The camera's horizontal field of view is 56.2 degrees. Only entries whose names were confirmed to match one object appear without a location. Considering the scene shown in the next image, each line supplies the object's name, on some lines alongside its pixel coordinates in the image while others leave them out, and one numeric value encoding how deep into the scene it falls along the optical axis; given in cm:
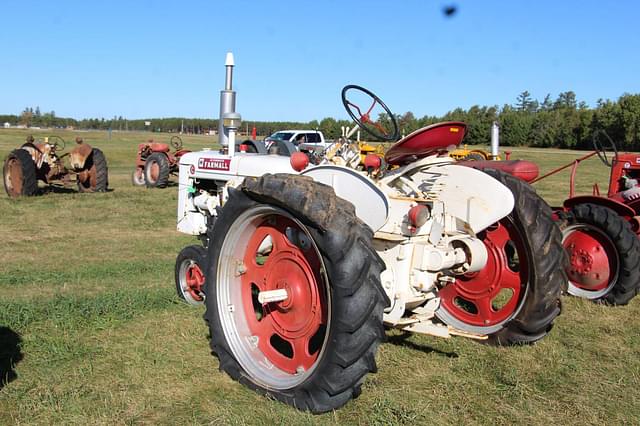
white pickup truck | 2488
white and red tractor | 280
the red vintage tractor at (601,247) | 555
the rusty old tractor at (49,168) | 1188
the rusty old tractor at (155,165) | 1528
